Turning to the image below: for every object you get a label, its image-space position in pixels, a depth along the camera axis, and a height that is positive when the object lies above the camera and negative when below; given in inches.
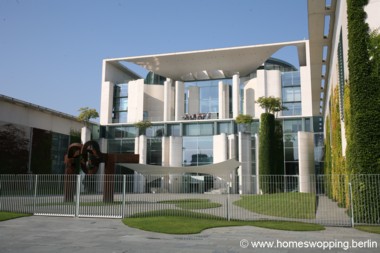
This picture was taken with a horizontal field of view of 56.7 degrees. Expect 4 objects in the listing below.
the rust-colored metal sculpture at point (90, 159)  869.2 +9.2
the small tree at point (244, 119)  1470.2 +181.5
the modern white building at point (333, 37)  536.6 +292.8
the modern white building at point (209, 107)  1462.8 +265.9
